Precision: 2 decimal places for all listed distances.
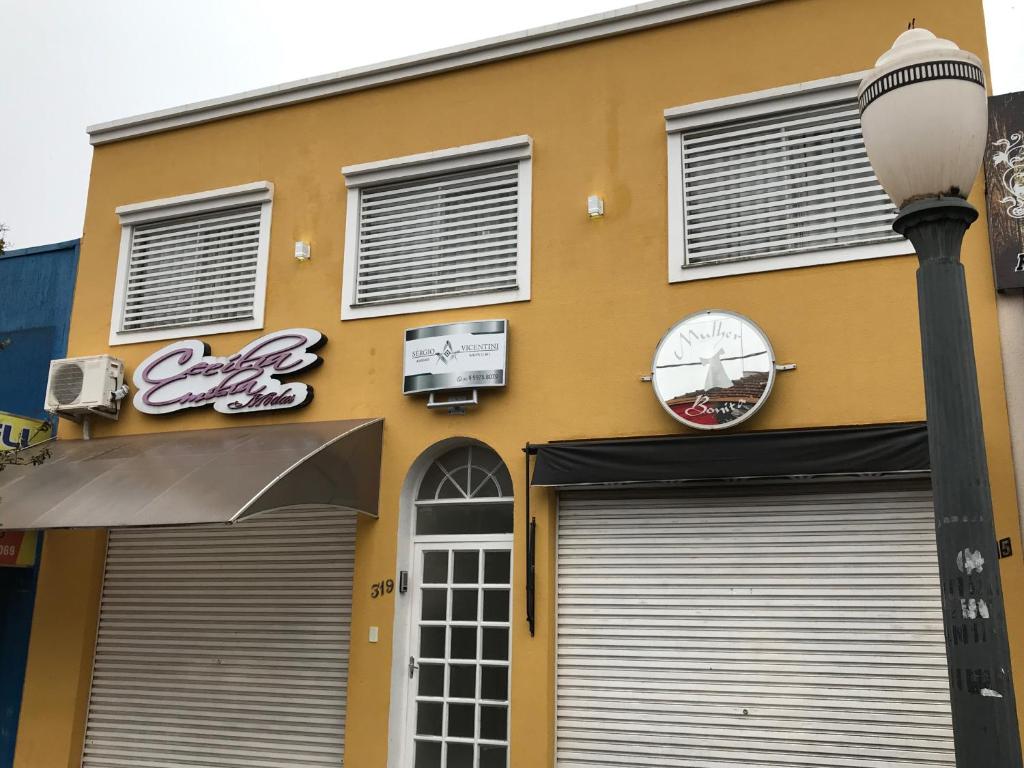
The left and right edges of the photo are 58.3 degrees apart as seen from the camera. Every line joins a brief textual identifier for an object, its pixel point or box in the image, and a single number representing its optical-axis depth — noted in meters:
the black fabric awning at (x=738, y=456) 6.79
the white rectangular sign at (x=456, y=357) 8.34
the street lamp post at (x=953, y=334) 2.82
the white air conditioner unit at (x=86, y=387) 9.68
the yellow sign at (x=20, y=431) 9.79
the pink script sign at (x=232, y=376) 9.15
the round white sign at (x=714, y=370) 7.36
